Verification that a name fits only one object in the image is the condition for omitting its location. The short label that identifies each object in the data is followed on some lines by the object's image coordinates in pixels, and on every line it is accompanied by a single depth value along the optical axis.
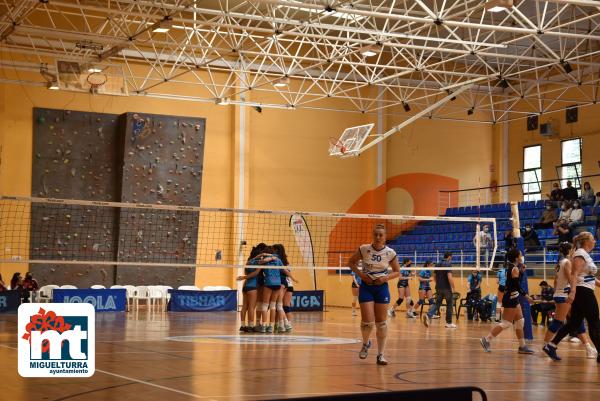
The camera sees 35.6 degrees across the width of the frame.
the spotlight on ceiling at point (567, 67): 25.17
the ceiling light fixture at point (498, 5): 17.61
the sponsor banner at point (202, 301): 26.91
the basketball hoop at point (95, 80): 23.78
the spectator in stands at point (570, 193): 28.95
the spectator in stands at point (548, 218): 29.02
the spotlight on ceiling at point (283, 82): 27.84
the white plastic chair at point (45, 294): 25.87
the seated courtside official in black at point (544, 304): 22.33
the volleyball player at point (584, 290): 12.31
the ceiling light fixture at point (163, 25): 19.86
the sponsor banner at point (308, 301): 28.11
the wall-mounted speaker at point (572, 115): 32.09
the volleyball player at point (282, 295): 16.68
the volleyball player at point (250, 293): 16.53
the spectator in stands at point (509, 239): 21.31
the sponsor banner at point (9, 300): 24.03
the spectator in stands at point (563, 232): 26.36
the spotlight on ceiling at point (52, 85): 23.98
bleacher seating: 29.68
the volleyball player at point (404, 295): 25.73
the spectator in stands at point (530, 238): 27.72
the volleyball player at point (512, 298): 13.73
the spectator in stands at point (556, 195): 29.48
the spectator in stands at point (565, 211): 27.98
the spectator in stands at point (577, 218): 27.50
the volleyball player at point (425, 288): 25.88
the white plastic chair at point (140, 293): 28.04
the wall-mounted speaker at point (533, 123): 33.81
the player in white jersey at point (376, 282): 11.68
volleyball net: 28.05
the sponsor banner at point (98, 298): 24.11
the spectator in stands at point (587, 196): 28.53
